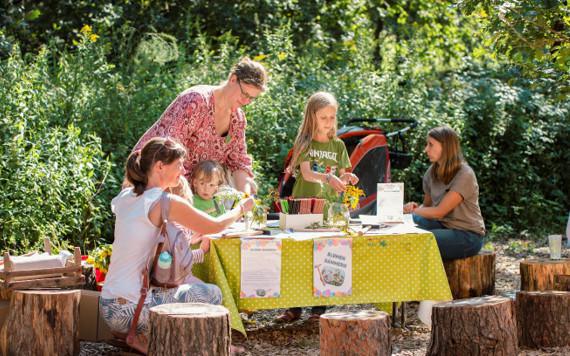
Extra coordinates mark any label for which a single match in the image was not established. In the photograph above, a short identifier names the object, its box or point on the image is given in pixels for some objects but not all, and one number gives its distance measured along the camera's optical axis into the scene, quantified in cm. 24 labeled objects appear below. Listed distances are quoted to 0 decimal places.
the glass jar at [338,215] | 592
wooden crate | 531
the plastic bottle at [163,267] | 507
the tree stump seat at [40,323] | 515
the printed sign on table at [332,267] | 570
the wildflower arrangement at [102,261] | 634
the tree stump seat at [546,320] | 604
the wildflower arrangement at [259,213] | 585
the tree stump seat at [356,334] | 505
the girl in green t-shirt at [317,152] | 697
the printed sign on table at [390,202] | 619
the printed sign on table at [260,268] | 557
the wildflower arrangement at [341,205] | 592
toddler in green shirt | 605
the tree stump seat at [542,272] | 677
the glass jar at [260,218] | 586
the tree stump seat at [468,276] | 689
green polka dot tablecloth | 559
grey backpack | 507
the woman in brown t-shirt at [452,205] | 679
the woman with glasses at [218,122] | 616
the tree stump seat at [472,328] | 531
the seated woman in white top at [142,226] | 508
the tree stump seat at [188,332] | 473
